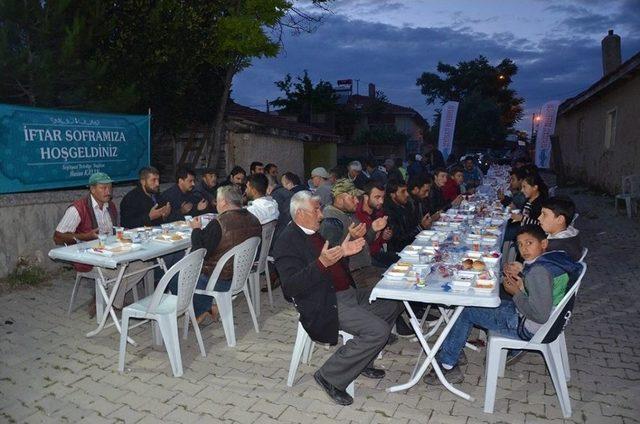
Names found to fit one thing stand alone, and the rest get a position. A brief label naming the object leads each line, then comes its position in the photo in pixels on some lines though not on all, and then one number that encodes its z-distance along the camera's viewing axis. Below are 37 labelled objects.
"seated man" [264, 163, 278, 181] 10.49
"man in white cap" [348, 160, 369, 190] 10.64
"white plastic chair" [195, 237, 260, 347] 4.90
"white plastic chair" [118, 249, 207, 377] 4.31
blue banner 7.00
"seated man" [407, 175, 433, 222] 7.59
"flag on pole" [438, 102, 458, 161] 18.39
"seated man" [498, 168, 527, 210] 8.15
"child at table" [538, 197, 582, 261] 4.36
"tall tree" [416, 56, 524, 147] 41.44
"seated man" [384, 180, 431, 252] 6.50
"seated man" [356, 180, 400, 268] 5.71
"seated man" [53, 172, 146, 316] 5.59
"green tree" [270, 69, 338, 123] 31.71
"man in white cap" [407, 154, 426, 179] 12.48
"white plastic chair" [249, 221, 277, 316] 5.95
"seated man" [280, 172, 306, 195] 8.14
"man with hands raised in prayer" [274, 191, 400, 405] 3.67
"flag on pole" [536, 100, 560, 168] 18.80
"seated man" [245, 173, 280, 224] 6.47
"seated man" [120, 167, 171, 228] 6.60
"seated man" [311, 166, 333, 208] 8.35
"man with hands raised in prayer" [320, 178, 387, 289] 4.52
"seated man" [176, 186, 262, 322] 4.94
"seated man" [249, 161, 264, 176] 9.47
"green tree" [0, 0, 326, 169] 7.86
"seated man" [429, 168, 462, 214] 9.15
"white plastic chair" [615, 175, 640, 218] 12.38
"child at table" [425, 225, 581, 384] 3.49
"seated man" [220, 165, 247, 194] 8.82
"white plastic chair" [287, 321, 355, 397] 4.09
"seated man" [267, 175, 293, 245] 6.95
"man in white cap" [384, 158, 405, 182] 11.54
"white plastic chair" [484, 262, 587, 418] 3.67
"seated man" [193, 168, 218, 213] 8.27
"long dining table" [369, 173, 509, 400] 3.69
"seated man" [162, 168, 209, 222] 7.27
